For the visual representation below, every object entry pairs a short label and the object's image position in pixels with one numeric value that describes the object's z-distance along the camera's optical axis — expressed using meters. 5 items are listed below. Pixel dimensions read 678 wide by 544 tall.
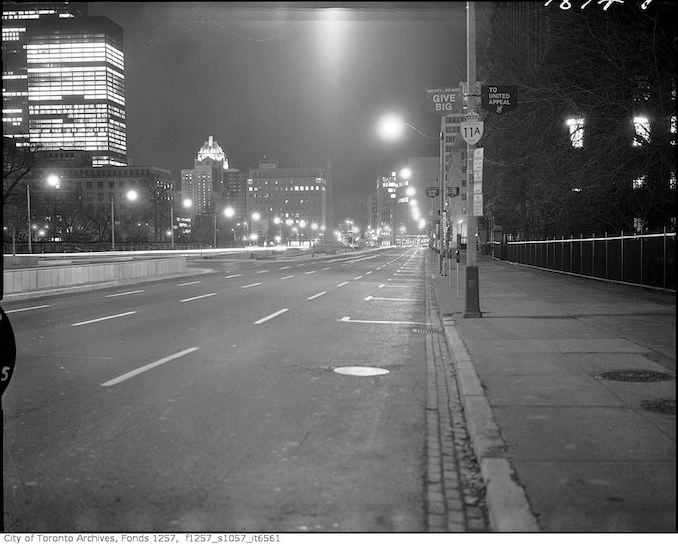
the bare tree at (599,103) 20.44
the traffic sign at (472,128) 15.30
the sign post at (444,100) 17.34
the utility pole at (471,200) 14.98
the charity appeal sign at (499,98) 15.00
